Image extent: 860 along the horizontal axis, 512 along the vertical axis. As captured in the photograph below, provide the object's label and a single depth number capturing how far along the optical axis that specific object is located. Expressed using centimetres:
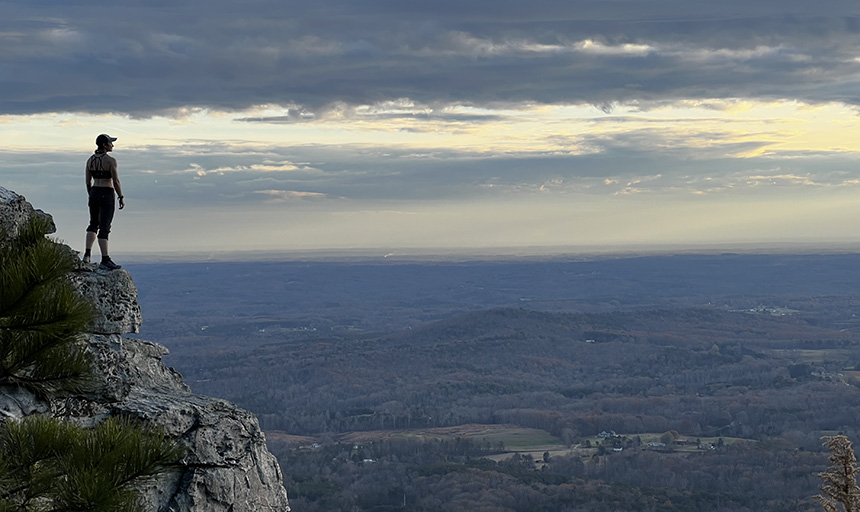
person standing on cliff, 2094
